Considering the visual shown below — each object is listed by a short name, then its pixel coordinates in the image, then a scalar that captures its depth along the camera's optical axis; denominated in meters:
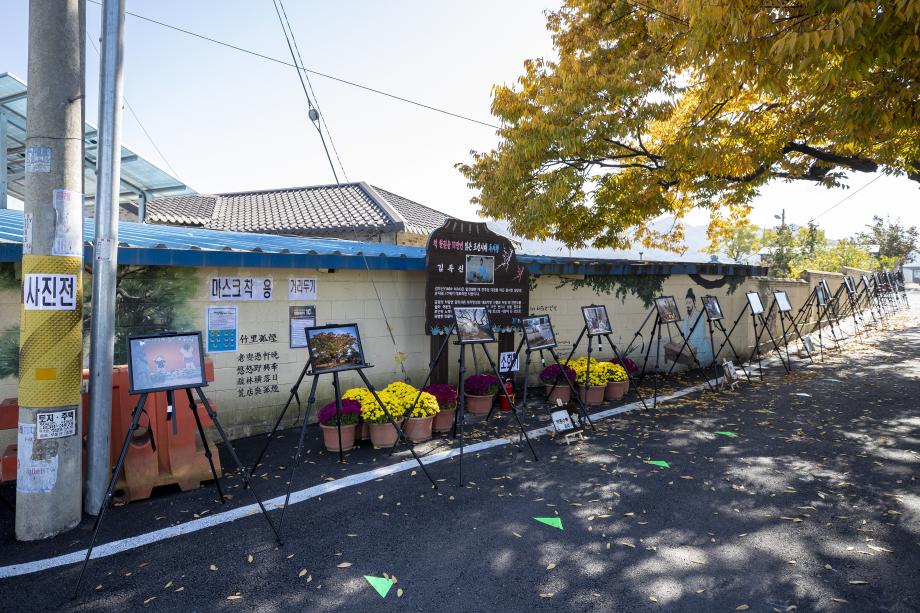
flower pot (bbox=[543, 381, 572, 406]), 8.47
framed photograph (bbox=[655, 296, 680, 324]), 9.02
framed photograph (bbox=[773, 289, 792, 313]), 11.68
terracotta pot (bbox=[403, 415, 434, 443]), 6.36
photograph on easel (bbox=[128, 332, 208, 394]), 4.09
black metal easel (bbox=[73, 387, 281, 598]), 3.54
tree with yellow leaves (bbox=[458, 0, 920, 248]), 4.77
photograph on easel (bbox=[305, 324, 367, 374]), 4.93
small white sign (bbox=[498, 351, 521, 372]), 7.74
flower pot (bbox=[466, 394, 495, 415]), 7.57
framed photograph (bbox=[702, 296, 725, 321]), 9.86
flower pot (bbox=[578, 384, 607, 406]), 8.42
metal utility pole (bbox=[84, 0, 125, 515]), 4.31
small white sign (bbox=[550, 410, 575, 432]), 6.30
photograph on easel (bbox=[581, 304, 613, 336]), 7.71
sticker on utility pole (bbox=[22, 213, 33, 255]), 3.94
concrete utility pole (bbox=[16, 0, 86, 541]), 3.94
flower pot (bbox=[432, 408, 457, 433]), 6.80
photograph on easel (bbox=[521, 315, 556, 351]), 7.16
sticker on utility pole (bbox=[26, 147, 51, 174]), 3.95
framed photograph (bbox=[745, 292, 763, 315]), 10.61
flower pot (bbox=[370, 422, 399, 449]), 6.12
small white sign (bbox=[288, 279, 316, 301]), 6.97
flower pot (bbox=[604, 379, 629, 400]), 8.77
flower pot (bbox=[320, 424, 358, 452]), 6.02
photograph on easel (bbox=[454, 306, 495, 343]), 6.38
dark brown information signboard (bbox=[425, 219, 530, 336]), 7.57
